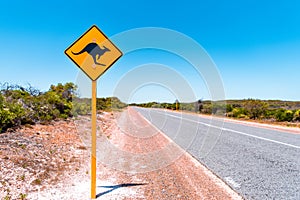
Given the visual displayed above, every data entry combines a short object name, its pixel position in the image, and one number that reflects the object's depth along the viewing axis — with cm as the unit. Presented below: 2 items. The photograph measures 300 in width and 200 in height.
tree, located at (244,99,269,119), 2734
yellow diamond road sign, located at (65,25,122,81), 381
